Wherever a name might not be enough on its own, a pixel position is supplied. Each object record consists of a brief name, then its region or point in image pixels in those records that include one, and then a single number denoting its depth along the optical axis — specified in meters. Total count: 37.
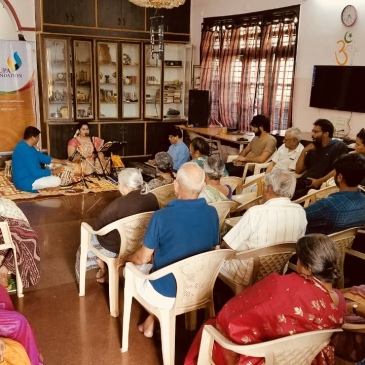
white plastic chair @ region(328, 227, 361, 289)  2.70
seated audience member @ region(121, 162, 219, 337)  2.31
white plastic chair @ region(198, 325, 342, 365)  1.68
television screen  5.29
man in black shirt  4.57
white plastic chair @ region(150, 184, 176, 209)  3.68
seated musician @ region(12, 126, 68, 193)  5.81
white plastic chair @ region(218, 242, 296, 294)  2.52
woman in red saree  1.74
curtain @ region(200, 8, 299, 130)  6.37
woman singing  6.77
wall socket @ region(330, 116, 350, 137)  5.53
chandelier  5.43
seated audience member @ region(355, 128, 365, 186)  4.07
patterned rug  5.85
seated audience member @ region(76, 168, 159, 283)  3.02
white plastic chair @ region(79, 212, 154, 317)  2.86
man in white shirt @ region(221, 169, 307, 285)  2.59
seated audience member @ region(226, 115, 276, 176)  5.49
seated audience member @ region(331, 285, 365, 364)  1.91
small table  6.30
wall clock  5.26
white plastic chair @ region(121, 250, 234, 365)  2.28
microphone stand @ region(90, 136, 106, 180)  6.88
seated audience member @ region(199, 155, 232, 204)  3.32
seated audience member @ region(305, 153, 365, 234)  2.86
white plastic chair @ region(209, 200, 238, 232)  3.16
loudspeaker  7.63
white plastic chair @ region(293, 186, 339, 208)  3.88
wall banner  6.96
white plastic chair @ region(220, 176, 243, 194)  4.29
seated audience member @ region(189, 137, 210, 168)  4.27
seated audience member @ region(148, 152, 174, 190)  3.80
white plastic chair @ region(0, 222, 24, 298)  3.06
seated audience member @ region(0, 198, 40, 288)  3.22
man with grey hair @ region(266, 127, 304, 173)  5.02
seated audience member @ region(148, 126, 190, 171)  5.58
